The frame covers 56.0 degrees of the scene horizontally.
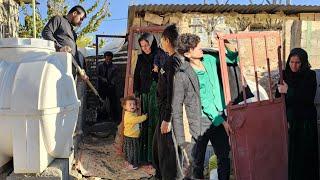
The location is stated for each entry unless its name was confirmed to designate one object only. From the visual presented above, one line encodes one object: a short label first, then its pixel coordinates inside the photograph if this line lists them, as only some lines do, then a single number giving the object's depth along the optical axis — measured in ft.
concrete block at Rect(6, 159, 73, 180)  6.90
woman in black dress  9.59
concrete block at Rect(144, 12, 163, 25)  18.49
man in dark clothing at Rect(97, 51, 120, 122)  19.59
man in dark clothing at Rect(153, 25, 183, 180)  8.56
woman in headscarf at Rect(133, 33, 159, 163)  13.14
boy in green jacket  9.40
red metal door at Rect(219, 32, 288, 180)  10.28
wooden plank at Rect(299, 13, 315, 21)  20.51
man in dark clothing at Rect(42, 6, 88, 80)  12.06
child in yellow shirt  13.12
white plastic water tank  6.72
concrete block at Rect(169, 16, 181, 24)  18.97
